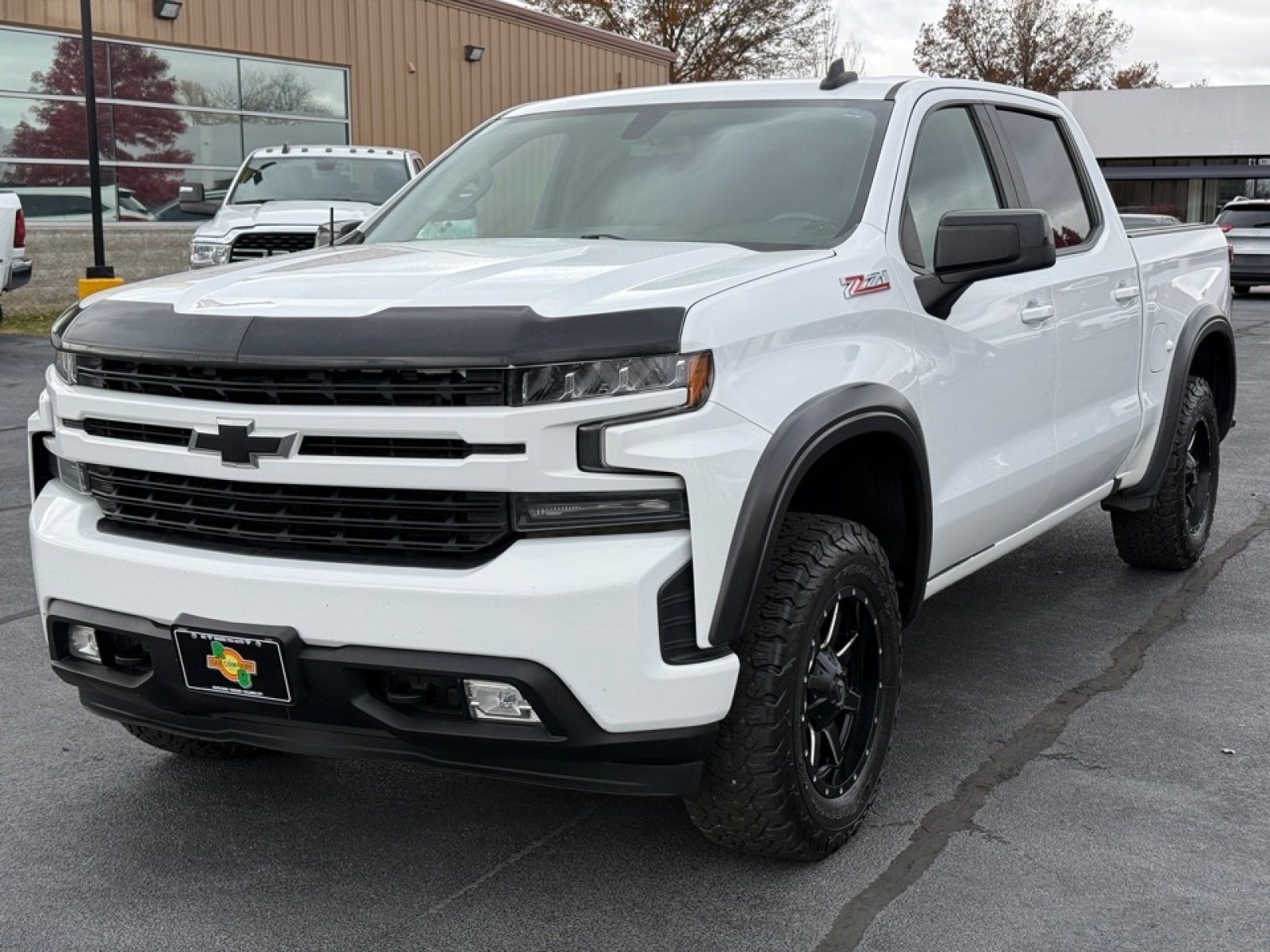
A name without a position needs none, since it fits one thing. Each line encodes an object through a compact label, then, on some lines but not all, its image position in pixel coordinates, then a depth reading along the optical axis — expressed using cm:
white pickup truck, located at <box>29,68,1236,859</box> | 285
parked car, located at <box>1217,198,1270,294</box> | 2367
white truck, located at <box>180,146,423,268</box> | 1267
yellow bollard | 1296
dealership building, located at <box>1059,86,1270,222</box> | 5122
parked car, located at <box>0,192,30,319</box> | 1371
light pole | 1527
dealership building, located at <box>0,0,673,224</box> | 1848
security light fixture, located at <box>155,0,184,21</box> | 1952
